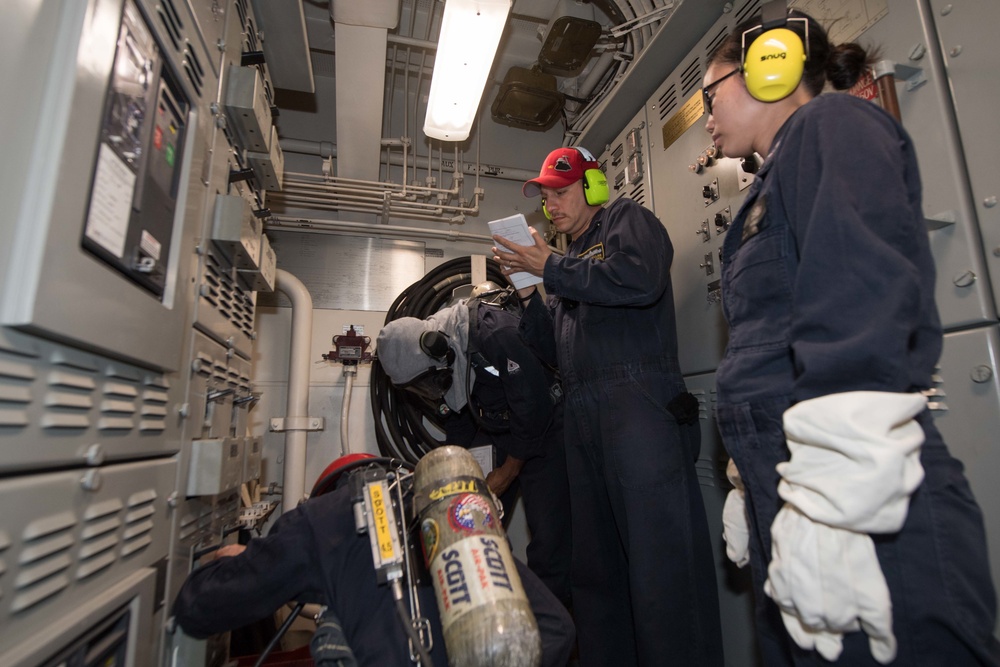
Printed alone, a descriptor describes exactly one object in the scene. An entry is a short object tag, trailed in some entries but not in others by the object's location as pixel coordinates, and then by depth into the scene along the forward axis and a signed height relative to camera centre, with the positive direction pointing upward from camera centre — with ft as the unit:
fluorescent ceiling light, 8.03 +6.52
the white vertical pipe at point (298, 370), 10.70 +1.28
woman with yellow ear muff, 2.63 -0.01
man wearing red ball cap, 5.70 -0.34
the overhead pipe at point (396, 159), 12.51 +6.99
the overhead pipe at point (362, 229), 12.25 +5.01
